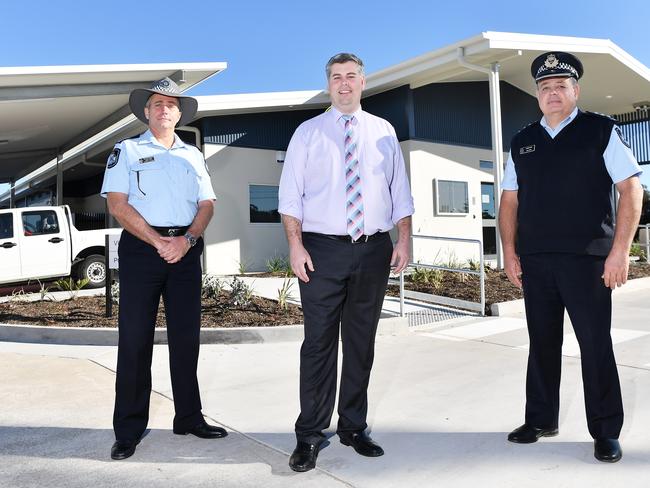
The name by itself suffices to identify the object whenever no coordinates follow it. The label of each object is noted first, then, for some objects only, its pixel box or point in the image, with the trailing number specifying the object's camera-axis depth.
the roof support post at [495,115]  10.91
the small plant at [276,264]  12.29
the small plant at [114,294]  7.59
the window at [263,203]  13.41
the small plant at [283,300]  7.13
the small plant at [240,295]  6.99
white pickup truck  10.23
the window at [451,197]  13.32
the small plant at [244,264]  12.83
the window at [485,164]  14.48
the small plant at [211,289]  7.73
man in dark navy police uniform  2.64
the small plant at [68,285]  8.52
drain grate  6.94
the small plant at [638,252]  14.29
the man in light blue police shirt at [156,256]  2.92
